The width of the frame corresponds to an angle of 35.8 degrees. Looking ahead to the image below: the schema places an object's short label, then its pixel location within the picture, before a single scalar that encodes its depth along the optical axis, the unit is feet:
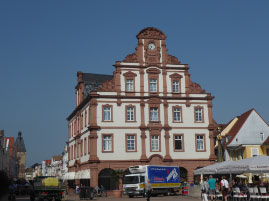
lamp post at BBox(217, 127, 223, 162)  132.29
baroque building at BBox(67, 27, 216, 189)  161.68
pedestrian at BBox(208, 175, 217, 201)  90.38
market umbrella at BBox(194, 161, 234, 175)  103.48
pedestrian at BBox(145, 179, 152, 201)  91.02
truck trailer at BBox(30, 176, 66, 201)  103.45
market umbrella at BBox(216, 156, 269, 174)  86.12
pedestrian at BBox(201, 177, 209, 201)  90.68
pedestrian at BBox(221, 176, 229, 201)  92.43
